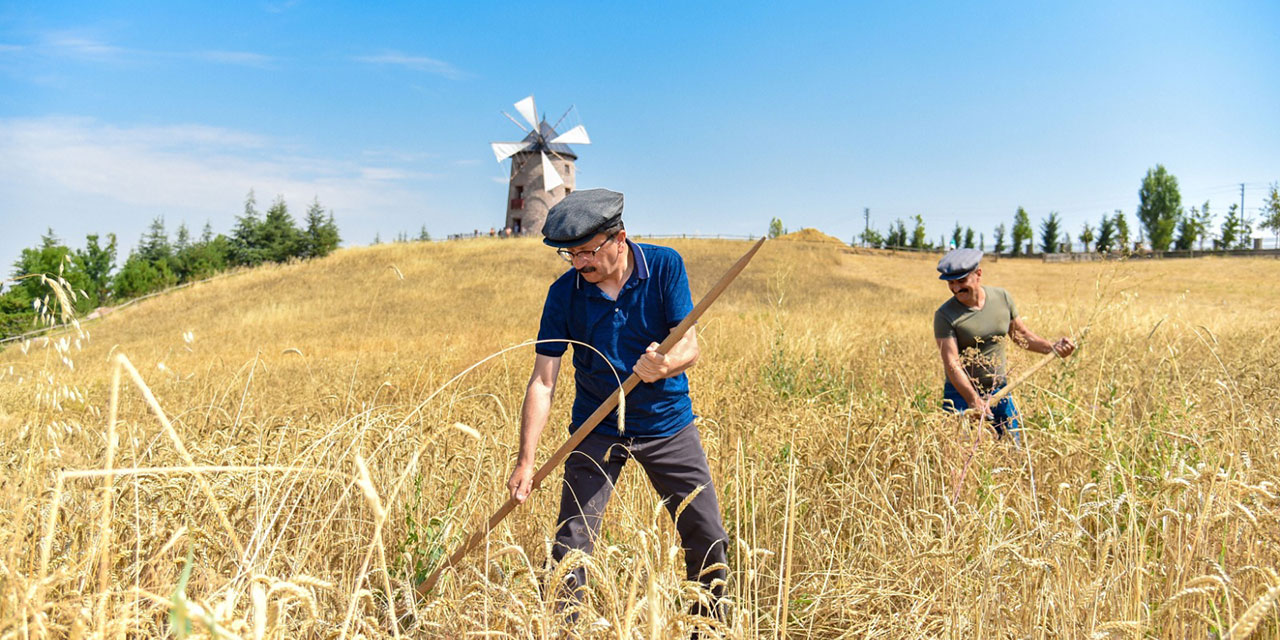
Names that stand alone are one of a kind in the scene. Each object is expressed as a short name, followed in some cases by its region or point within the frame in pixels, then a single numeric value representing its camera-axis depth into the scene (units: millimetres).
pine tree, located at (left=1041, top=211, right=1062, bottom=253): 55500
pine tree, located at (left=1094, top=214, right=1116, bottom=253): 54947
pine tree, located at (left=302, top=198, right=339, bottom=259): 42188
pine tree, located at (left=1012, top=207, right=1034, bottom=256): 58469
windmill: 45750
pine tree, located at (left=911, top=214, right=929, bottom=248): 61906
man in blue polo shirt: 2455
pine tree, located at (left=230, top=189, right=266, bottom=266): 45656
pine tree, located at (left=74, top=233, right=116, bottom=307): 52644
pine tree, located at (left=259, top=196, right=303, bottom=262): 43469
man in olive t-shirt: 3881
